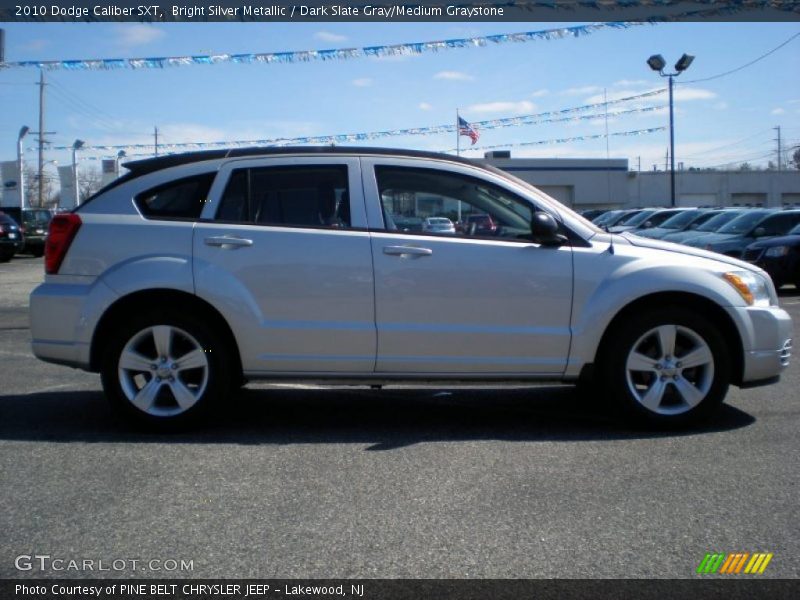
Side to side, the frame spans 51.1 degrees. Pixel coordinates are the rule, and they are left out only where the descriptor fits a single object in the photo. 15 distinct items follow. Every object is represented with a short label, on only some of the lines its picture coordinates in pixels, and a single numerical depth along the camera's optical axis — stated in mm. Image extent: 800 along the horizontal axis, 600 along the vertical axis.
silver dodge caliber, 5539
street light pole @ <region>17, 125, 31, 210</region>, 47369
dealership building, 59031
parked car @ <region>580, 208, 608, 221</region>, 37912
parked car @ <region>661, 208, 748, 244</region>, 18359
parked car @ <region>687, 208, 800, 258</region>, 15883
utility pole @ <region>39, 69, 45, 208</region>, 55656
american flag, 34391
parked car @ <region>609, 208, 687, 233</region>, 25828
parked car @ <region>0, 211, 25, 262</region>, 25797
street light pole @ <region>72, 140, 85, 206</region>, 38100
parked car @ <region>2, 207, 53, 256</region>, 29734
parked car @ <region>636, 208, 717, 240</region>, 21344
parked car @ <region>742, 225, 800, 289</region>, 14812
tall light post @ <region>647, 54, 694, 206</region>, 28812
